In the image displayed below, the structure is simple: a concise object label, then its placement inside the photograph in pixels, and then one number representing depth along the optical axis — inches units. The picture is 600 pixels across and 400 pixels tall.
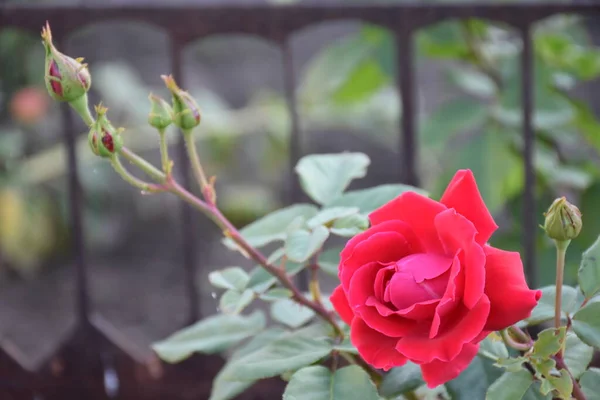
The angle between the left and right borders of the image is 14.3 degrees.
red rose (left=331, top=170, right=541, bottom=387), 48.7
